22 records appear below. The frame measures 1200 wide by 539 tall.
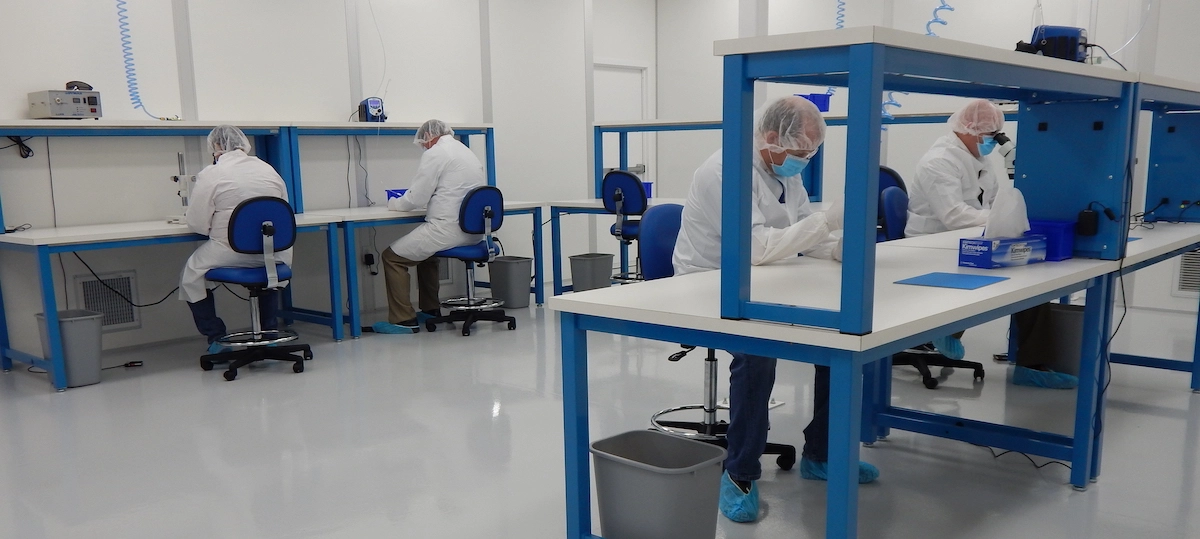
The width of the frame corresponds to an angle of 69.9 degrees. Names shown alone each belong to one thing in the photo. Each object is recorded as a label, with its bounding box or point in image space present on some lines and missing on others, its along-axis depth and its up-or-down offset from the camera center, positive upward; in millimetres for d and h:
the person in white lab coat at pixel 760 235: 2330 -240
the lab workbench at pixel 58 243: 3857 -392
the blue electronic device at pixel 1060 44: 2555 +301
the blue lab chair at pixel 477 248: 4930 -562
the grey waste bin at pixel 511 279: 5715 -838
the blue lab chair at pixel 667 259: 2799 -354
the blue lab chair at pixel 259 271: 4039 -561
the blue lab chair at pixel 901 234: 3822 -391
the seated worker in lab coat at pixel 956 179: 3680 -145
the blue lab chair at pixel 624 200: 5473 -312
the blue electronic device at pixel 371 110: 5508 +284
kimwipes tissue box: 2359 -295
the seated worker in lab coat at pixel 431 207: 4977 -308
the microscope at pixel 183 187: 4457 -154
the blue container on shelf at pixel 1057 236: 2615 -278
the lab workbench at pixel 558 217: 5762 -453
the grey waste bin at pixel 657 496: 1845 -756
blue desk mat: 2068 -332
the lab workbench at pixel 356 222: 4836 -392
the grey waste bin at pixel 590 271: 5895 -822
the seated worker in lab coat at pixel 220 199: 4129 -204
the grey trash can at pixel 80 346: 3965 -864
